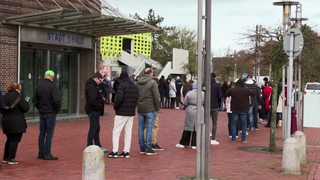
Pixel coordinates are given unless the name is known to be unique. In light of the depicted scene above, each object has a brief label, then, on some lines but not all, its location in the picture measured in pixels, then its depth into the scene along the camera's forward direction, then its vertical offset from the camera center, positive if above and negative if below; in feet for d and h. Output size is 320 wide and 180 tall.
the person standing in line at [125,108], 35.68 -1.71
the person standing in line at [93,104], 36.81 -1.50
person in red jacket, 63.77 -1.46
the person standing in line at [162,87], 96.43 -0.70
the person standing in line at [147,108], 37.67 -1.79
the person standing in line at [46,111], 34.63 -1.89
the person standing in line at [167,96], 97.71 -2.39
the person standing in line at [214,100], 45.75 -1.45
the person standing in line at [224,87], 87.14 -0.55
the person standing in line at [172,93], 96.17 -1.81
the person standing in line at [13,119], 32.01 -2.27
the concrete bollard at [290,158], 31.60 -4.47
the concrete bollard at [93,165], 21.62 -3.41
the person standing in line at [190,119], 41.27 -2.83
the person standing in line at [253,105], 56.54 -2.39
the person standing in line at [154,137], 40.32 -4.17
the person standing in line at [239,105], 47.26 -1.91
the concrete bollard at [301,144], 35.98 -4.14
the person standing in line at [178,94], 98.78 -2.03
